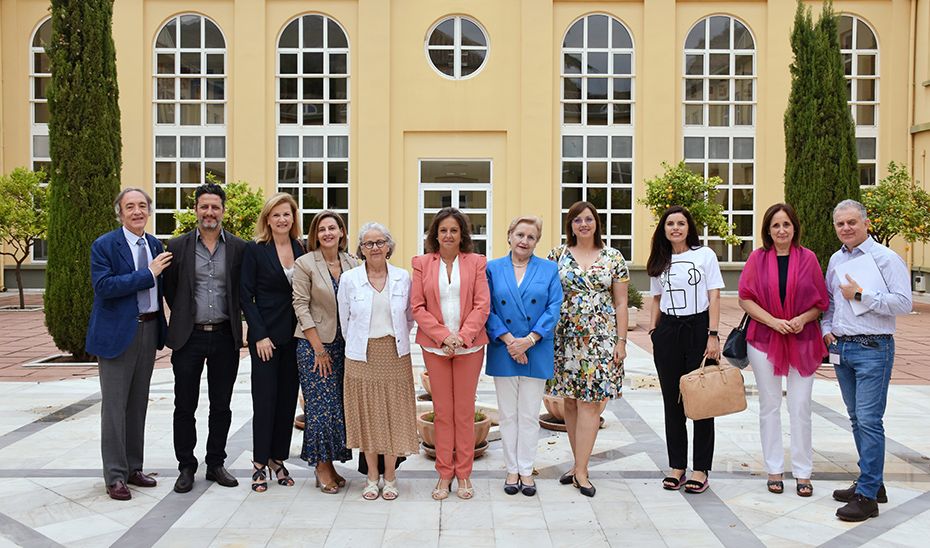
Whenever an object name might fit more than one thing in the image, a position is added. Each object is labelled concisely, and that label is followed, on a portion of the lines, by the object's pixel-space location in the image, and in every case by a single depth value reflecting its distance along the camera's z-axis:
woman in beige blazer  5.18
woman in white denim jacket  5.12
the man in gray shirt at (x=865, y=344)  4.89
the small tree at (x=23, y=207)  16.77
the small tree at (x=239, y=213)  15.24
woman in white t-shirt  5.25
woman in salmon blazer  5.10
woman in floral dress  5.29
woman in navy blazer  5.22
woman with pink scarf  5.19
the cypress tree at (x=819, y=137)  13.55
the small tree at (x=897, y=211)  17.23
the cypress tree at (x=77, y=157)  10.42
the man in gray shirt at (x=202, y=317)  5.24
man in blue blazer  5.11
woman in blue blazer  5.16
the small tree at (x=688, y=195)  16.88
